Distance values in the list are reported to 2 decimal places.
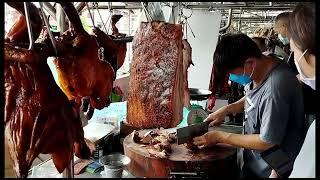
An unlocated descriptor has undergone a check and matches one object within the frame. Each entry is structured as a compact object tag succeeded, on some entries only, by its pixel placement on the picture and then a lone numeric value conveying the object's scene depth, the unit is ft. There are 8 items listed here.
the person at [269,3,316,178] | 3.48
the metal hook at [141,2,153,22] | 5.13
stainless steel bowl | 6.94
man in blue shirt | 6.23
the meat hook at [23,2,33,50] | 2.78
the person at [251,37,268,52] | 13.93
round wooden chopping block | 6.65
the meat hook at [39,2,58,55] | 2.96
